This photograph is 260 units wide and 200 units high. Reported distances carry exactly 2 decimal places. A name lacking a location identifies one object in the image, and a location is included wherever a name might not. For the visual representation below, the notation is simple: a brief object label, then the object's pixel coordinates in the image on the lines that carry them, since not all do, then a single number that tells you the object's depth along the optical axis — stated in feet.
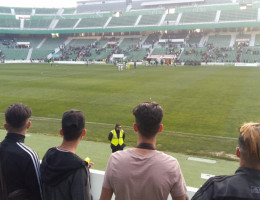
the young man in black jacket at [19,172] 9.52
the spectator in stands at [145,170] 7.71
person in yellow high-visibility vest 22.82
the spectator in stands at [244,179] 6.54
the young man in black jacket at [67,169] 8.43
